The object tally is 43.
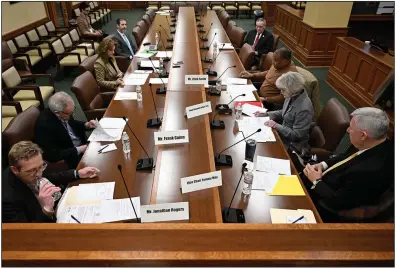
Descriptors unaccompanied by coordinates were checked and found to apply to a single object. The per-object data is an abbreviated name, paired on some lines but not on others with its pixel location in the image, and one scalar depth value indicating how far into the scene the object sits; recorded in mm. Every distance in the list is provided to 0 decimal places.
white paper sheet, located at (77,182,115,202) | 1634
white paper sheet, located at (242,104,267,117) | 2637
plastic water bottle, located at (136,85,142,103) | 2789
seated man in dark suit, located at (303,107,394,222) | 1504
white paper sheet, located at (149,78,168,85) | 3213
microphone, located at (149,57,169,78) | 3425
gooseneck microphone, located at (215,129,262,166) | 1934
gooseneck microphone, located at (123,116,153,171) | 1865
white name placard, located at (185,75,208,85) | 2801
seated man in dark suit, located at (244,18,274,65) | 4590
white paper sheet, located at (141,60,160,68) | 3761
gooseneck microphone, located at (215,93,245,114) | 2644
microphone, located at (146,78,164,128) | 2344
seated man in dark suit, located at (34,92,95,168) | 2109
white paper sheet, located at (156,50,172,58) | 4223
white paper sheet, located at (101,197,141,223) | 1500
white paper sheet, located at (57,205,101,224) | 1483
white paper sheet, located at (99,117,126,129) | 2344
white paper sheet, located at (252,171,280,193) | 1732
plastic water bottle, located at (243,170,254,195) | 1661
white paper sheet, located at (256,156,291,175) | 1887
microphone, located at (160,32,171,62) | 4067
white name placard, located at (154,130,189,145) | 1813
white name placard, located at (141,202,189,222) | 1204
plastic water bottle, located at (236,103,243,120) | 2516
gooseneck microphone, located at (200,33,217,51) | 4727
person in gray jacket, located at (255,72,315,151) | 2248
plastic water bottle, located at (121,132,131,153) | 1997
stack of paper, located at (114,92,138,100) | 2840
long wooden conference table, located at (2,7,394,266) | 875
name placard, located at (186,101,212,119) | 2138
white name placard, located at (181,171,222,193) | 1401
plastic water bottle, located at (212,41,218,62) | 4270
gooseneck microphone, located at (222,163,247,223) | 1465
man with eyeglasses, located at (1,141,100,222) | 1443
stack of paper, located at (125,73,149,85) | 3209
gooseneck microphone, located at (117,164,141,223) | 1450
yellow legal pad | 1698
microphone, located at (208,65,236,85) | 3388
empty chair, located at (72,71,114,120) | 2730
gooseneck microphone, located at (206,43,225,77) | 3621
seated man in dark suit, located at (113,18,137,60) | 4527
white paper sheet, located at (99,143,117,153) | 2062
